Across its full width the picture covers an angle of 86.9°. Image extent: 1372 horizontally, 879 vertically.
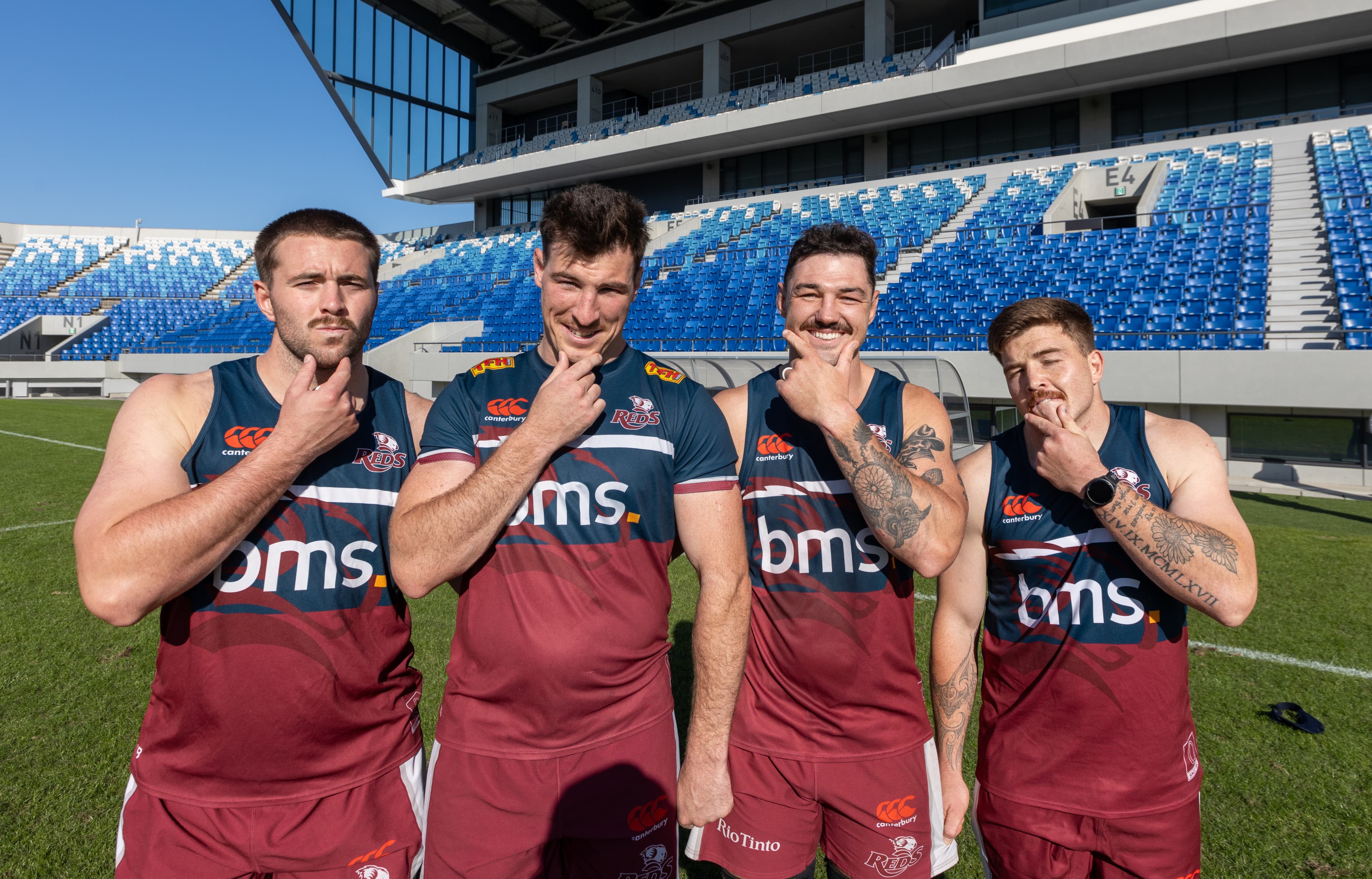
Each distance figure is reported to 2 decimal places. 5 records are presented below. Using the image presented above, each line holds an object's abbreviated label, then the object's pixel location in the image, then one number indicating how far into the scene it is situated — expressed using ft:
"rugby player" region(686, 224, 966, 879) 7.02
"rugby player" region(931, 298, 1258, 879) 6.23
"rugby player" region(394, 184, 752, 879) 6.15
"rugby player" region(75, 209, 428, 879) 5.56
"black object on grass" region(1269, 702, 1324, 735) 12.14
